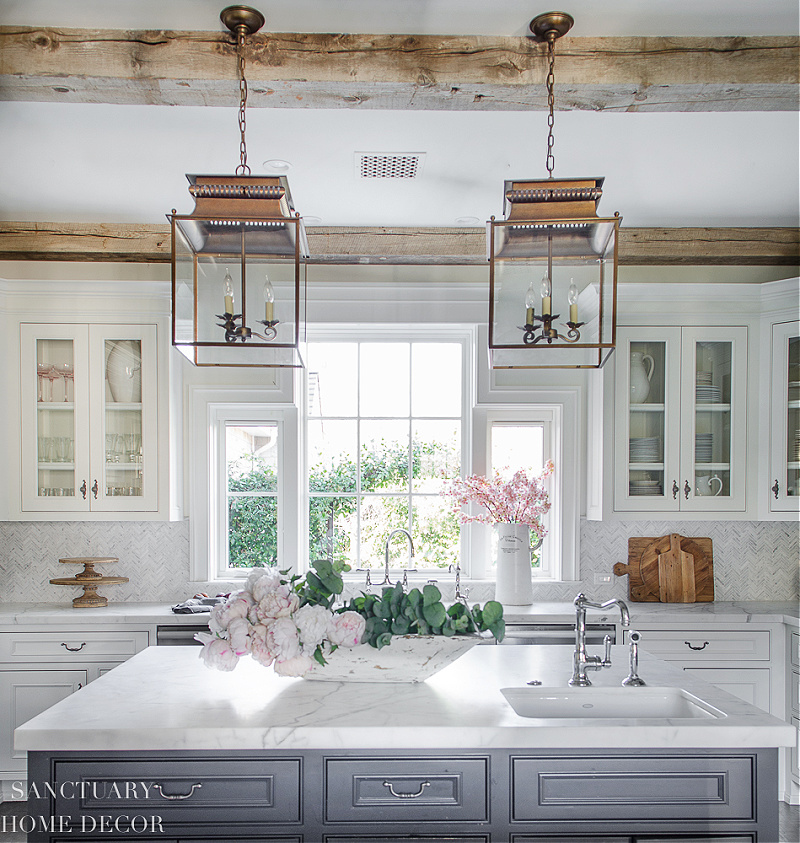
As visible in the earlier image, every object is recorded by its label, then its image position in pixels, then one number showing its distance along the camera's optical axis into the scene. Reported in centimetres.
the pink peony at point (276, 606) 209
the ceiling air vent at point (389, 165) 304
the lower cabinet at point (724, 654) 367
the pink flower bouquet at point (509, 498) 381
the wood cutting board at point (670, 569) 407
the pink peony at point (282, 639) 205
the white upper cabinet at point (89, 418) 378
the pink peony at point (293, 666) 210
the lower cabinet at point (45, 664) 354
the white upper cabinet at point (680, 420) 386
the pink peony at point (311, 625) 208
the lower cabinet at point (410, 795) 188
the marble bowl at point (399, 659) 215
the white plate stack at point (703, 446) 388
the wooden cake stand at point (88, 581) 378
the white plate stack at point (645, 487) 387
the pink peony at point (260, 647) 206
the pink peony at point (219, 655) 207
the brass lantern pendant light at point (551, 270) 205
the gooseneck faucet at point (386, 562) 372
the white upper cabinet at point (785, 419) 378
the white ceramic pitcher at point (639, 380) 388
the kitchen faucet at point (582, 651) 229
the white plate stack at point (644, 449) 388
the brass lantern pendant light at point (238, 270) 206
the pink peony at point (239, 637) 206
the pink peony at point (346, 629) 212
